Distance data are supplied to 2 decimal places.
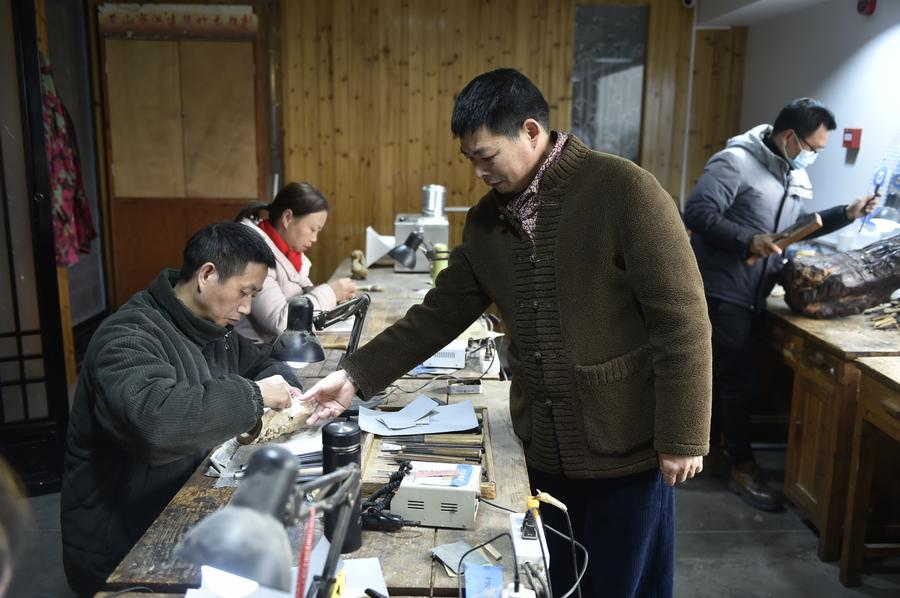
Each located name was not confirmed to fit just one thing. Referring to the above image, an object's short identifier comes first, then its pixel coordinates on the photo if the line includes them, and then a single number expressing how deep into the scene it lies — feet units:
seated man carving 5.38
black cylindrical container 4.60
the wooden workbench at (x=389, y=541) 4.46
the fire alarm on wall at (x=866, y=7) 13.02
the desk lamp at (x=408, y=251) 11.75
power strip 4.57
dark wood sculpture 10.72
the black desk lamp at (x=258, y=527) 2.44
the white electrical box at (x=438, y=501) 5.06
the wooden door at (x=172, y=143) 19.02
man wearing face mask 11.29
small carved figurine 14.78
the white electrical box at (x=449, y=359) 8.65
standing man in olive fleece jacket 5.30
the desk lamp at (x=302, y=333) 6.02
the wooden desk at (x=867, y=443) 8.48
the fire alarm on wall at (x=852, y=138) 13.38
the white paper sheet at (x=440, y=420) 6.46
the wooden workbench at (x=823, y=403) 9.60
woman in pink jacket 11.20
